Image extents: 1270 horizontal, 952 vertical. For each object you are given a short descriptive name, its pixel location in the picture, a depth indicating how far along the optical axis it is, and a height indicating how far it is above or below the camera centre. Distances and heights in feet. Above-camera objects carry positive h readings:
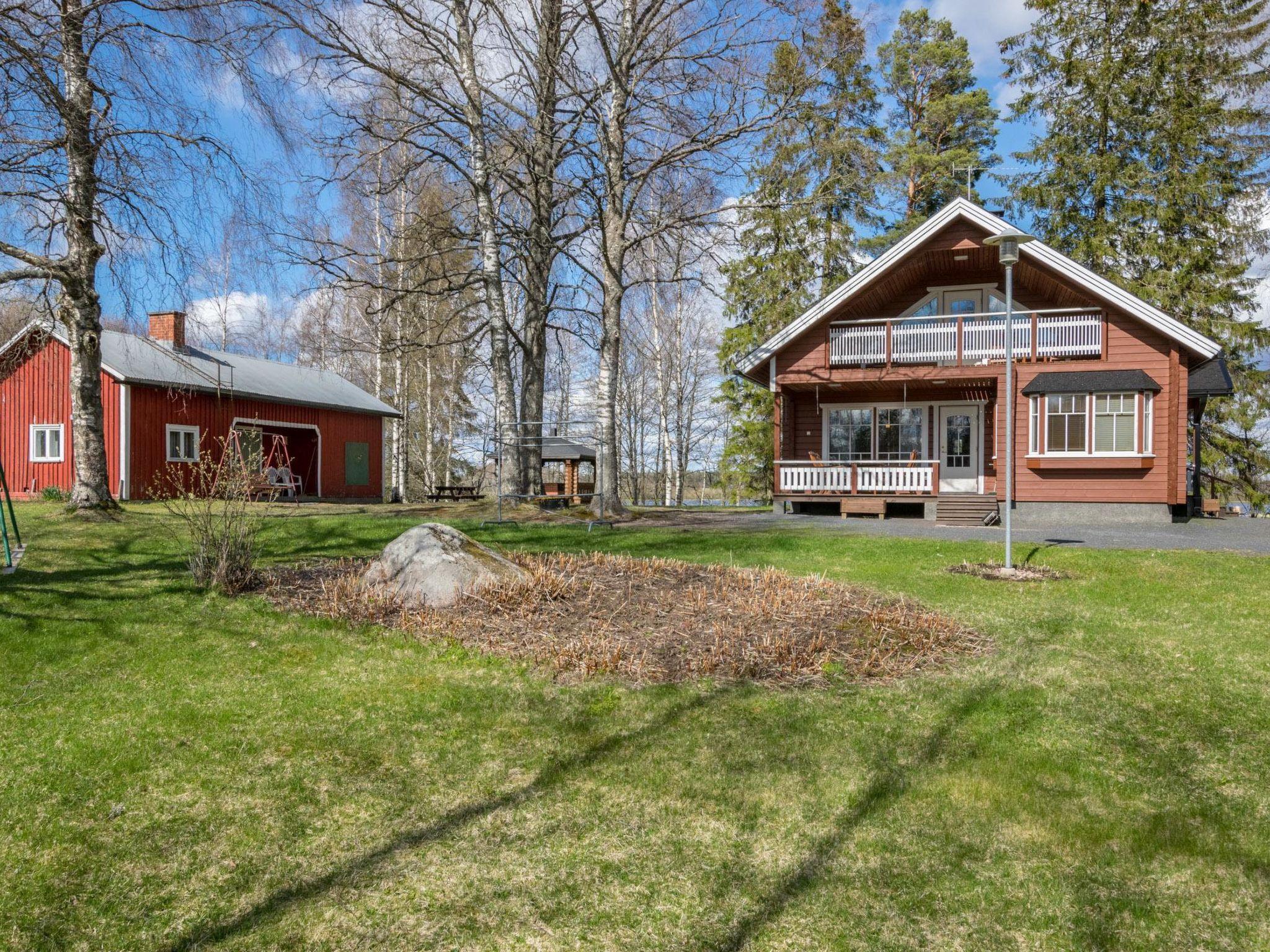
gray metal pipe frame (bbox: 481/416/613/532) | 44.68 +2.06
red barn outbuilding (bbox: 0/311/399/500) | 64.44 +6.00
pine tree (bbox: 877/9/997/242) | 100.07 +47.37
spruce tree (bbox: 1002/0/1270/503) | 79.87 +33.74
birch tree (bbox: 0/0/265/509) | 25.50 +12.18
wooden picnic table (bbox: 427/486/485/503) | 78.35 -2.13
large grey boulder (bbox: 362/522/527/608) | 22.86 -2.85
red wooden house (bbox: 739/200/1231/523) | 55.06 +6.73
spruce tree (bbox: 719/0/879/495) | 96.89 +27.06
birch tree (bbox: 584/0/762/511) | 50.34 +23.51
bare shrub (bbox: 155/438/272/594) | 23.20 -1.71
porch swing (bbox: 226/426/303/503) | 69.26 +0.62
